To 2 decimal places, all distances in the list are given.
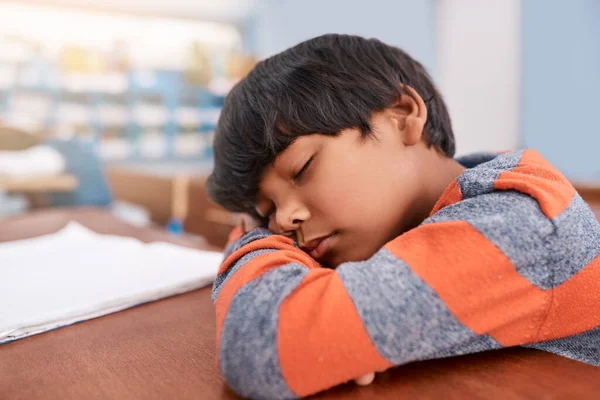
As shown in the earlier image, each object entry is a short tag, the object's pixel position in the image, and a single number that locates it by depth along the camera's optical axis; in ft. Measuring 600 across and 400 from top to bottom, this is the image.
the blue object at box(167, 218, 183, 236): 4.23
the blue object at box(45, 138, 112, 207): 3.85
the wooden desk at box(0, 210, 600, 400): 0.85
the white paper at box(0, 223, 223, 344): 1.35
